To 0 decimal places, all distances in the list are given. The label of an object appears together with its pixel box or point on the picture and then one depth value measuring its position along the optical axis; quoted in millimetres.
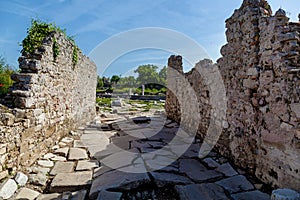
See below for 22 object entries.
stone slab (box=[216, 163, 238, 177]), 3273
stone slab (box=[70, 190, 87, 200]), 2643
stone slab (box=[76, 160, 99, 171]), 3572
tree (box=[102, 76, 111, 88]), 33594
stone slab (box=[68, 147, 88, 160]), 4061
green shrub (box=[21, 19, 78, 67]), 5677
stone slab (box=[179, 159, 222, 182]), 3166
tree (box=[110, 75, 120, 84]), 33406
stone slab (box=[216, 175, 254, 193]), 2787
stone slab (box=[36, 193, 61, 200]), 2689
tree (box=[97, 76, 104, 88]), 30361
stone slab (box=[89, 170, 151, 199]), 2764
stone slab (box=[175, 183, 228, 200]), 2594
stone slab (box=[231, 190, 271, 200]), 2555
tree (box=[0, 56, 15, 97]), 5781
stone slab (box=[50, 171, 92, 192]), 2908
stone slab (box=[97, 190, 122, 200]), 2529
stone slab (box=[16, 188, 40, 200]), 2648
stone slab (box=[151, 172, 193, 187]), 2924
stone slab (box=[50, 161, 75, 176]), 3432
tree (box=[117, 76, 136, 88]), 27600
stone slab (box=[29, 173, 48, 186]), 3039
